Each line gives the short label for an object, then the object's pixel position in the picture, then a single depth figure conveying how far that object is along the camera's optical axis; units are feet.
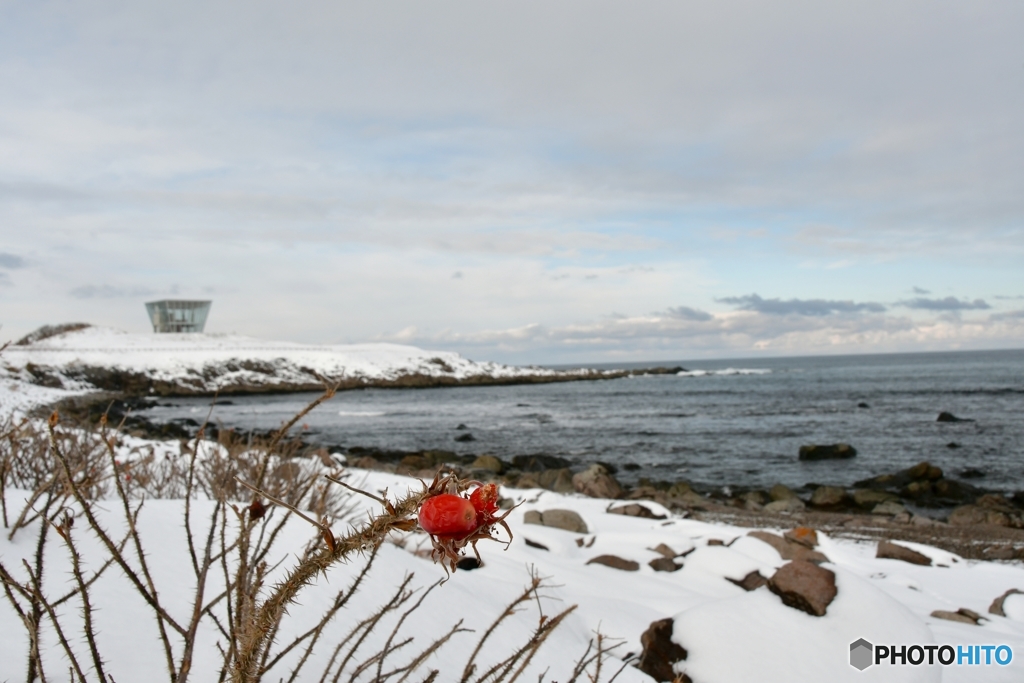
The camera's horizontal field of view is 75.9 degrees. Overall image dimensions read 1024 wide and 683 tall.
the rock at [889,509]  42.91
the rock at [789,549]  19.02
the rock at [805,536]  22.47
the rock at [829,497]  45.68
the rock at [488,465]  60.71
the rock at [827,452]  66.59
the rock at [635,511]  30.63
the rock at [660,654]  9.84
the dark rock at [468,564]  11.33
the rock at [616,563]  17.75
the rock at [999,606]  16.21
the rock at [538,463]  60.75
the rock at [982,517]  38.40
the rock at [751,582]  15.40
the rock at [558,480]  47.95
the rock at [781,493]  46.60
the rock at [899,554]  22.59
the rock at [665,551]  18.87
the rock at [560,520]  24.63
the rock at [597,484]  46.01
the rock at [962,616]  14.78
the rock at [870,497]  45.73
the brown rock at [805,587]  11.32
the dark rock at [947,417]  94.26
